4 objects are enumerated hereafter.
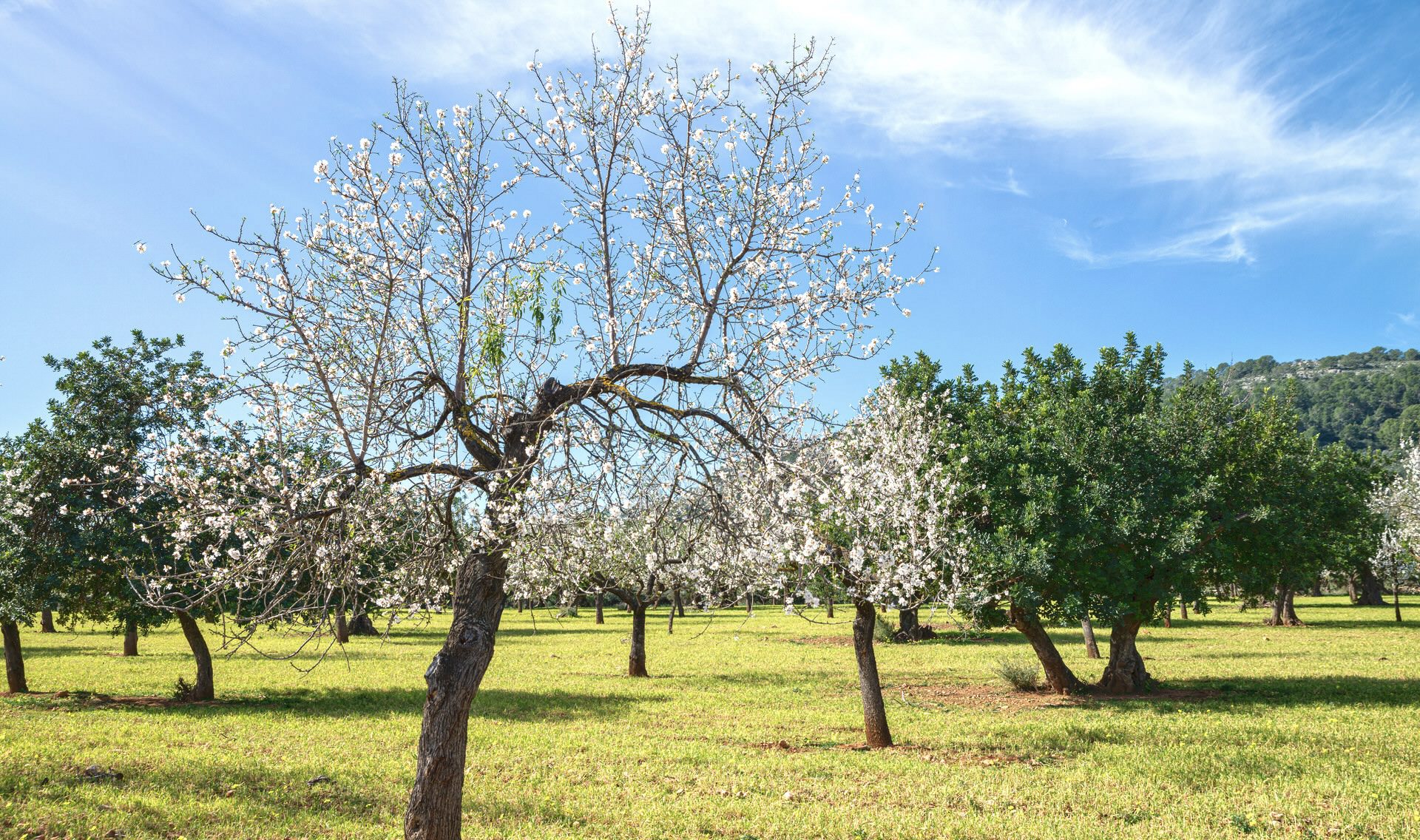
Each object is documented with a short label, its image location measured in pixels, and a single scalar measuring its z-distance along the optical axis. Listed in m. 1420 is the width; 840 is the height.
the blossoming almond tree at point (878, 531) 13.49
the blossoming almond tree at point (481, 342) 7.69
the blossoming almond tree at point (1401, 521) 47.12
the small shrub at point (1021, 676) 23.08
